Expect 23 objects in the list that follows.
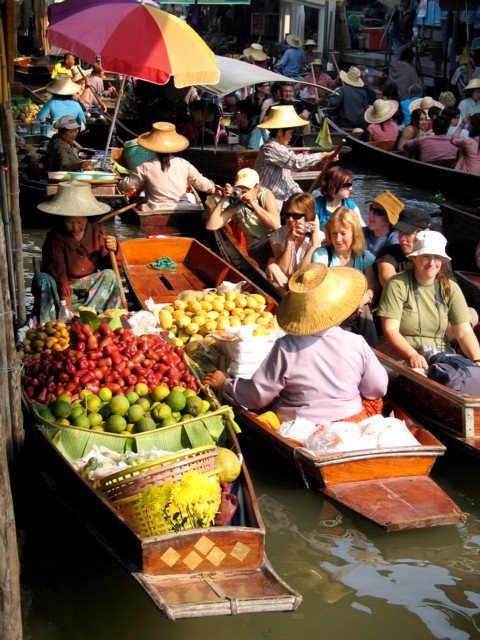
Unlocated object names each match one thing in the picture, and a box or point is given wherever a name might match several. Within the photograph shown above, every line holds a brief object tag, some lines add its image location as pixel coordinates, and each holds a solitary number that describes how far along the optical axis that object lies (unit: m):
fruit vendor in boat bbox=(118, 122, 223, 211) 10.09
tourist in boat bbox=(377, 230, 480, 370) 6.02
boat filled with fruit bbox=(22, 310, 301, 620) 4.12
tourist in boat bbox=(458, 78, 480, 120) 15.22
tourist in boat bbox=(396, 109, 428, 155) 14.53
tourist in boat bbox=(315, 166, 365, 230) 7.66
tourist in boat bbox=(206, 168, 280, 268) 8.28
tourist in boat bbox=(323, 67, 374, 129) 17.73
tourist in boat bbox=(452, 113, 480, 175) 12.96
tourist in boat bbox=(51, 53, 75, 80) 17.46
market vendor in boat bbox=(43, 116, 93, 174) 11.29
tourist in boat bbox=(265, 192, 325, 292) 7.04
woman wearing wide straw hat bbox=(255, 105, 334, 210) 9.64
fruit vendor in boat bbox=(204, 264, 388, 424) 5.21
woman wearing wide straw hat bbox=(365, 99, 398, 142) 15.34
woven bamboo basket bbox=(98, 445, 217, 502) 4.38
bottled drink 6.50
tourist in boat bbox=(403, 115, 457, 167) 14.02
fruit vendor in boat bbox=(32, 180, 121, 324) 7.11
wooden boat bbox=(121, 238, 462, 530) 4.84
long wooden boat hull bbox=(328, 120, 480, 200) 12.97
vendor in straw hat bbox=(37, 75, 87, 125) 14.51
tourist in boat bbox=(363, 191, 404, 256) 6.95
